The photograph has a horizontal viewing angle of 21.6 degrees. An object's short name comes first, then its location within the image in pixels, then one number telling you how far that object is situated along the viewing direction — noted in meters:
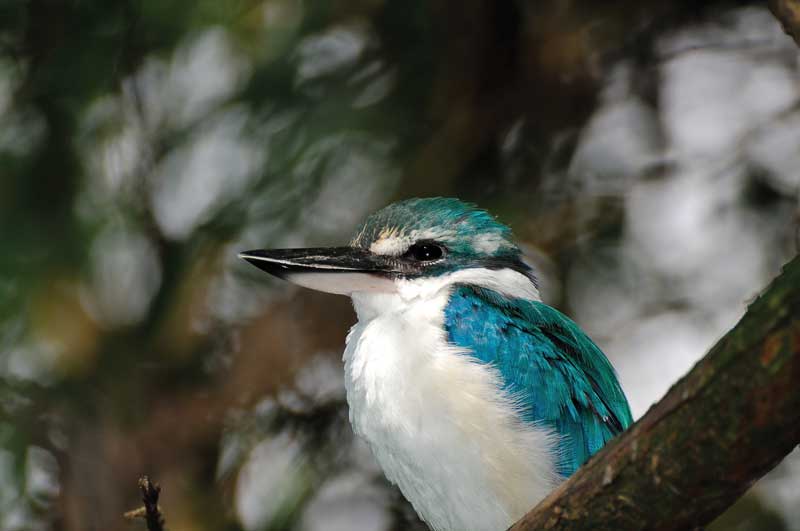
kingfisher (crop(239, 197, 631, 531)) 5.95
